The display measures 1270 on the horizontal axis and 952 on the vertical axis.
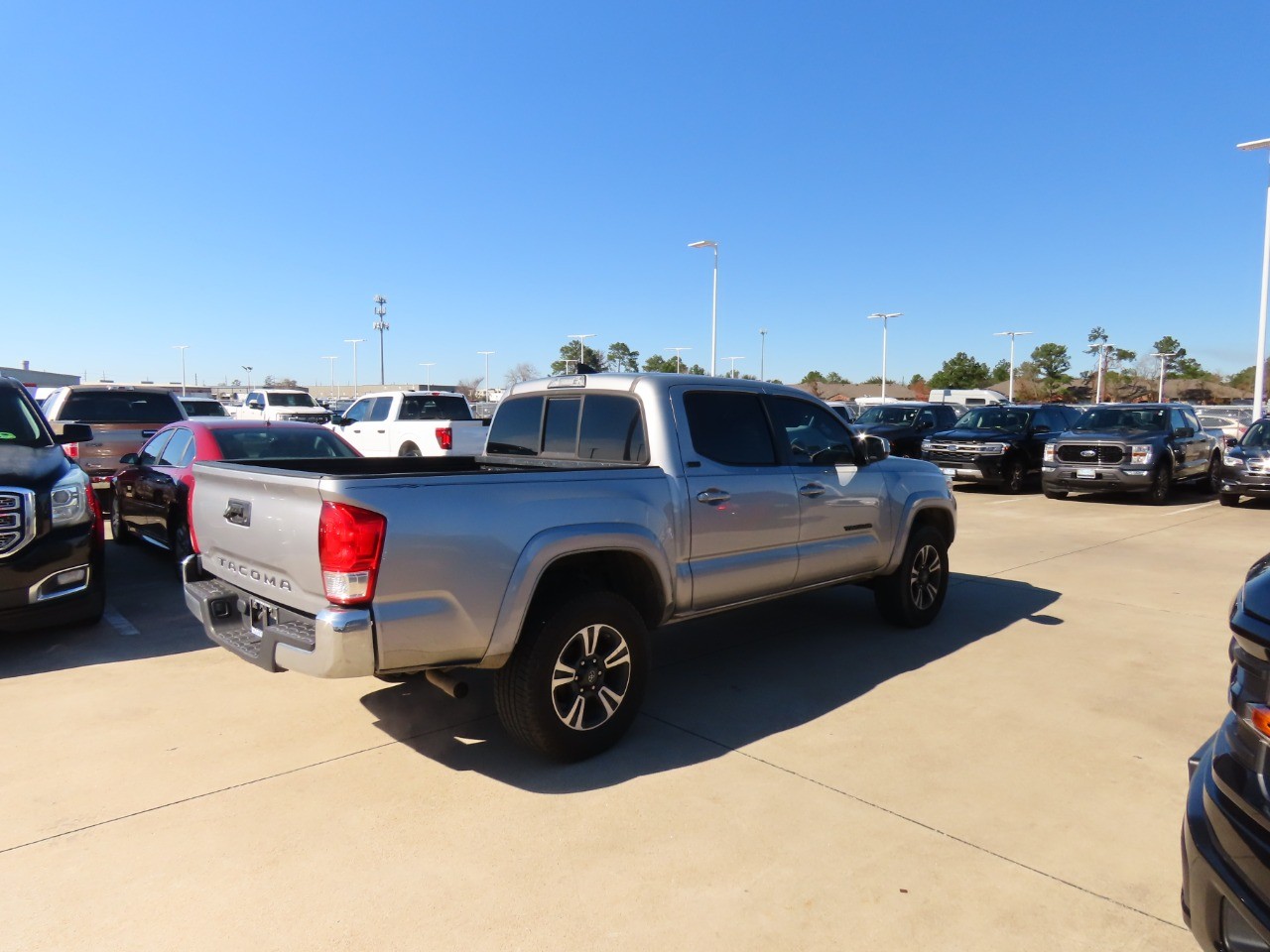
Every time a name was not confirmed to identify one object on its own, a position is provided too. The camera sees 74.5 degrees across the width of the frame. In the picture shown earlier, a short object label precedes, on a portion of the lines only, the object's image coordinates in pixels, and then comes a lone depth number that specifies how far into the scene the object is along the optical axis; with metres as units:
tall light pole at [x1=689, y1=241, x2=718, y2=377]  37.91
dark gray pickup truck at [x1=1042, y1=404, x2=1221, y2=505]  14.80
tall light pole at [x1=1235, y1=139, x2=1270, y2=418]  23.64
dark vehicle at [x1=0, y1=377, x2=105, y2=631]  5.42
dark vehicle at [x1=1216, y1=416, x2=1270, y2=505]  13.77
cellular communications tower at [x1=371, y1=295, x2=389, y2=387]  60.03
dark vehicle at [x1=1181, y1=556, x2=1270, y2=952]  1.90
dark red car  7.62
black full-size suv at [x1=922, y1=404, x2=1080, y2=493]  16.83
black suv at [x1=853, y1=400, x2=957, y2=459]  19.91
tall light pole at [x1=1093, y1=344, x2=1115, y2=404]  78.36
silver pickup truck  3.32
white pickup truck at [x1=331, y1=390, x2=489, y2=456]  14.98
